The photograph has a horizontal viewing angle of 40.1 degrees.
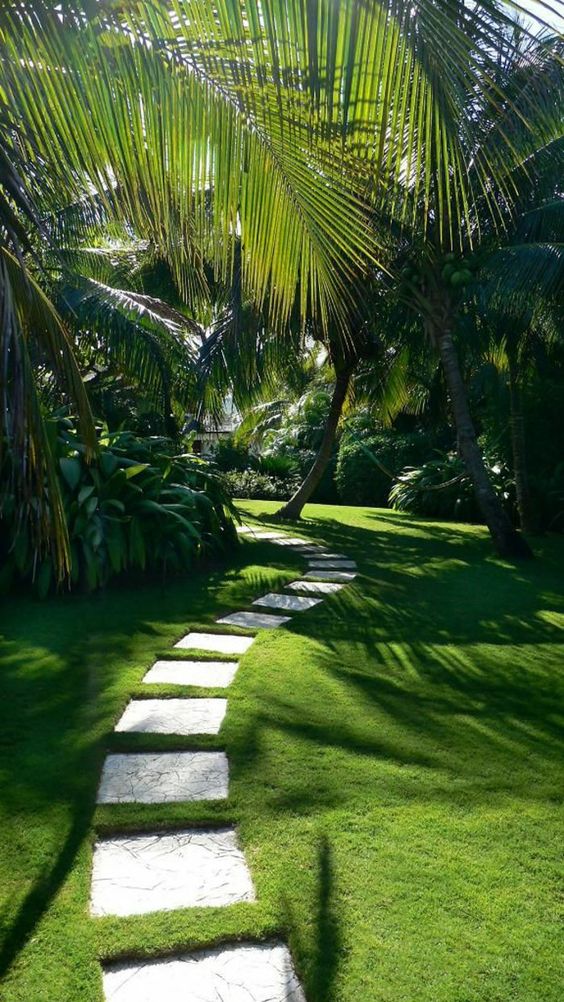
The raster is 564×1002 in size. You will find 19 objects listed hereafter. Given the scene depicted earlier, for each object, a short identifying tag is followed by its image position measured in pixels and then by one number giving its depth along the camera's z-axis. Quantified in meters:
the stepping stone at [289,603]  6.79
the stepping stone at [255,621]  6.14
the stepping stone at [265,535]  10.66
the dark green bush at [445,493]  13.60
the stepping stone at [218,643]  5.42
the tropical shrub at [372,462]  17.47
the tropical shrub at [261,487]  18.50
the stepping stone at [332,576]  8.16
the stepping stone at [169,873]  2.52
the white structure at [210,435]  16.34
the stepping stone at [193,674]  4.68
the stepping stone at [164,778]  3.23
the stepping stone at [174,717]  3.93
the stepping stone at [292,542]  10.29
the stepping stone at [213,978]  2.12
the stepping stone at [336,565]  8.82
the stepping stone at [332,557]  9.39
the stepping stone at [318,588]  7.50
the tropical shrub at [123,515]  6.71
